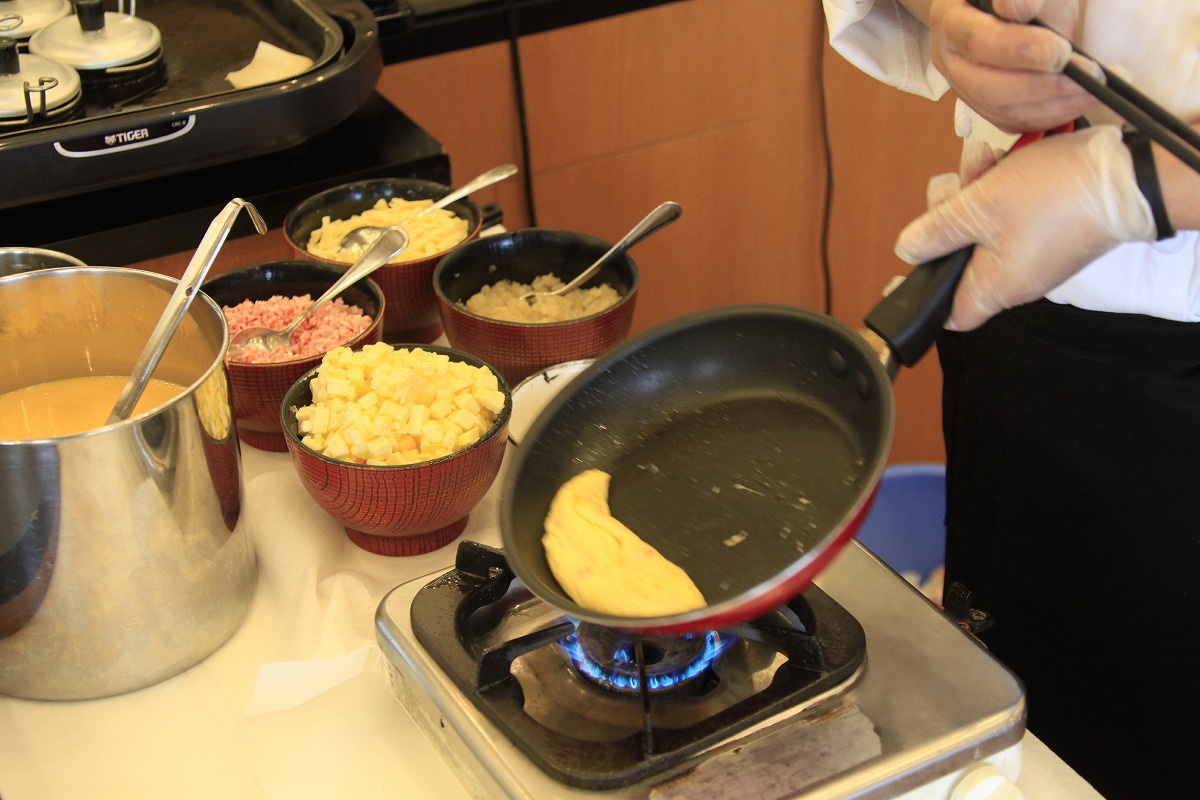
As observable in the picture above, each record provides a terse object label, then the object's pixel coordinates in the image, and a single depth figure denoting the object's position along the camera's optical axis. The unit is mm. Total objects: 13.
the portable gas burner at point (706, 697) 693
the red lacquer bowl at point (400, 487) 871
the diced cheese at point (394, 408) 888
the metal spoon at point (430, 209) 1201
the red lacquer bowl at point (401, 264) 1171
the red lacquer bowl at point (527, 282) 1080
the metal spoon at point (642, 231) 1128
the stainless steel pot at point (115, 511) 733
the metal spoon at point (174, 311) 794
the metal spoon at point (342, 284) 1046
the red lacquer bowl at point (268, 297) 1004
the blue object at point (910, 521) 2053
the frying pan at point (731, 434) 721
